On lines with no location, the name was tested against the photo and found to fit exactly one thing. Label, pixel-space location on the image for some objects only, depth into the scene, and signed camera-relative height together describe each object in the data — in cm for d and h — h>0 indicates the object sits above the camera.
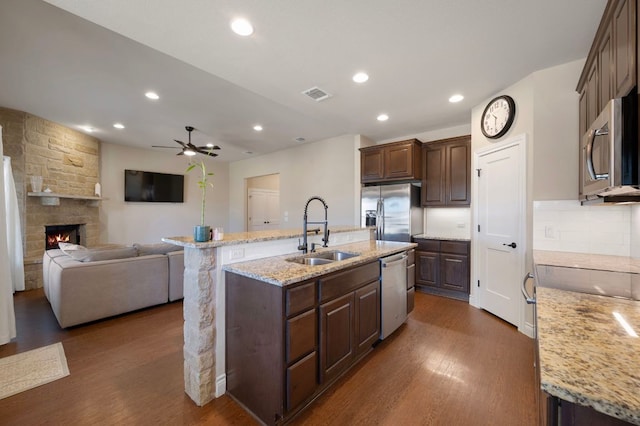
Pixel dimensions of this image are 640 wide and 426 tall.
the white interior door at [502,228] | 286 -21
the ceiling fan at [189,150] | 429 +105
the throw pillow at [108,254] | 301 -51
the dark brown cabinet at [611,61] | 124 +91
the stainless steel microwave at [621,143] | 105 +28
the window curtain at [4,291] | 248 -77
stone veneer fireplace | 413 +74
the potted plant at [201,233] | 182 -15
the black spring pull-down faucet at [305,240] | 240 -29
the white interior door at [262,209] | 770 +9
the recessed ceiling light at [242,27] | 193 +144
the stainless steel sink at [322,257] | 232 -44
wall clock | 293 +115
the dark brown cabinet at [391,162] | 423 +86
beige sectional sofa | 280 -81
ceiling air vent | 306 +146
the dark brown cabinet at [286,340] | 154 -86
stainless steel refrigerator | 420 -1
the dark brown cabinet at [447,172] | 396 +63
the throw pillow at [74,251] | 302 -47
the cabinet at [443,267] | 381 -88
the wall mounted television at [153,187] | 604 +64
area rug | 194 -129
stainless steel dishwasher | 249 -84
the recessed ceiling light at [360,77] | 271 +145
